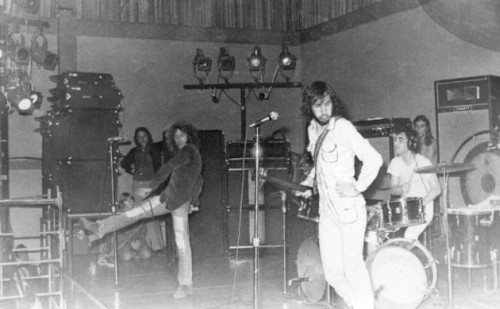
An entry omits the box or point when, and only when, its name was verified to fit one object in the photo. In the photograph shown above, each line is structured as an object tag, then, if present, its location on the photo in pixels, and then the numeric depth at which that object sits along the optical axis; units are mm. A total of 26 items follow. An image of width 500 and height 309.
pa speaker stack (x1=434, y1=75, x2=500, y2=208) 7383
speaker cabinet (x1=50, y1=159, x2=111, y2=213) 8305
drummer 6449
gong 7188
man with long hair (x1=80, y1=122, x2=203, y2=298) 6125
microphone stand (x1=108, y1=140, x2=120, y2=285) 6752
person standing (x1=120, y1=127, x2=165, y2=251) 9406
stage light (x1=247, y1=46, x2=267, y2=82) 10648
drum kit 5273
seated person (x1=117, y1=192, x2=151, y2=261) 8844
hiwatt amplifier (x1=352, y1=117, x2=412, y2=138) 8789
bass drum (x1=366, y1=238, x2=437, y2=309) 5438
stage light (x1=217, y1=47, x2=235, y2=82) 10797
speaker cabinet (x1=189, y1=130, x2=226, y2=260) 8898
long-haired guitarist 4113
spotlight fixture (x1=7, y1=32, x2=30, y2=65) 8617
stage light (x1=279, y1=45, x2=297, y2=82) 10602
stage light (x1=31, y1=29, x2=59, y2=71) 9367
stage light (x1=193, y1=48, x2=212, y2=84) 10609
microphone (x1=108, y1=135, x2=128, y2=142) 6753
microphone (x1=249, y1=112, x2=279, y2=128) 4332
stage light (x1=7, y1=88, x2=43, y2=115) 8484
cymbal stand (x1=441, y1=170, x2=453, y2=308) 5184
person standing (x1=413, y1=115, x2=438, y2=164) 8211
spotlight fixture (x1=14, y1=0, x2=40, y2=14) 8266
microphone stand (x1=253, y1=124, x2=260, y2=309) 4547
